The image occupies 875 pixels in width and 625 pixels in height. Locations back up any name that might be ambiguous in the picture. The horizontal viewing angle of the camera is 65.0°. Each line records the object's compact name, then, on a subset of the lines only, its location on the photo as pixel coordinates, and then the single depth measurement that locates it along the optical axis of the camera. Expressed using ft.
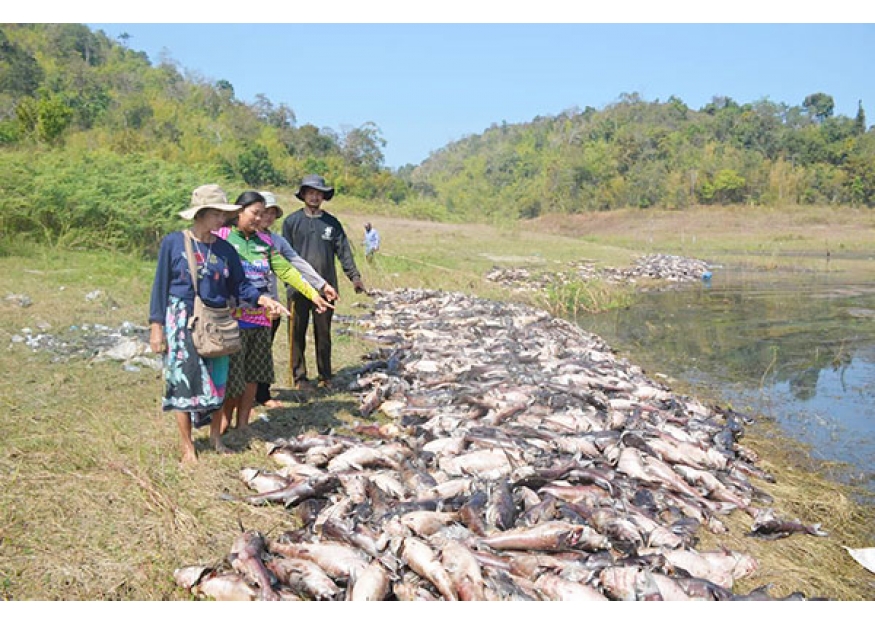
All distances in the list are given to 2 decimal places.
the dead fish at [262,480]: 15.96
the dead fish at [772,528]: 16.46
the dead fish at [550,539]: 13.64
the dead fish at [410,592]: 11.98
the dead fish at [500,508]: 14.56
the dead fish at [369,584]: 11.85
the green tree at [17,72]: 168.66
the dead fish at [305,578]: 12.09
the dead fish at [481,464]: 17.44
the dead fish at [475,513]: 14.35
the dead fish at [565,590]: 12.06
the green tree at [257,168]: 162.50
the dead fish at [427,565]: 12.00
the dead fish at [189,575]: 12.00
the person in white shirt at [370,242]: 66.33
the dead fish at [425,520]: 14.03
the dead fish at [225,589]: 11.83
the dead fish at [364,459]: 17.38
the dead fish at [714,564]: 13.66
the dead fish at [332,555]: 12.53
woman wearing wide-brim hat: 15.90
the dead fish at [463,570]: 11.83
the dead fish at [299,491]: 15.40
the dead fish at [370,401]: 23.35
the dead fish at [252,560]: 11.95
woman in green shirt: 19.30
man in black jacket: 24.54
